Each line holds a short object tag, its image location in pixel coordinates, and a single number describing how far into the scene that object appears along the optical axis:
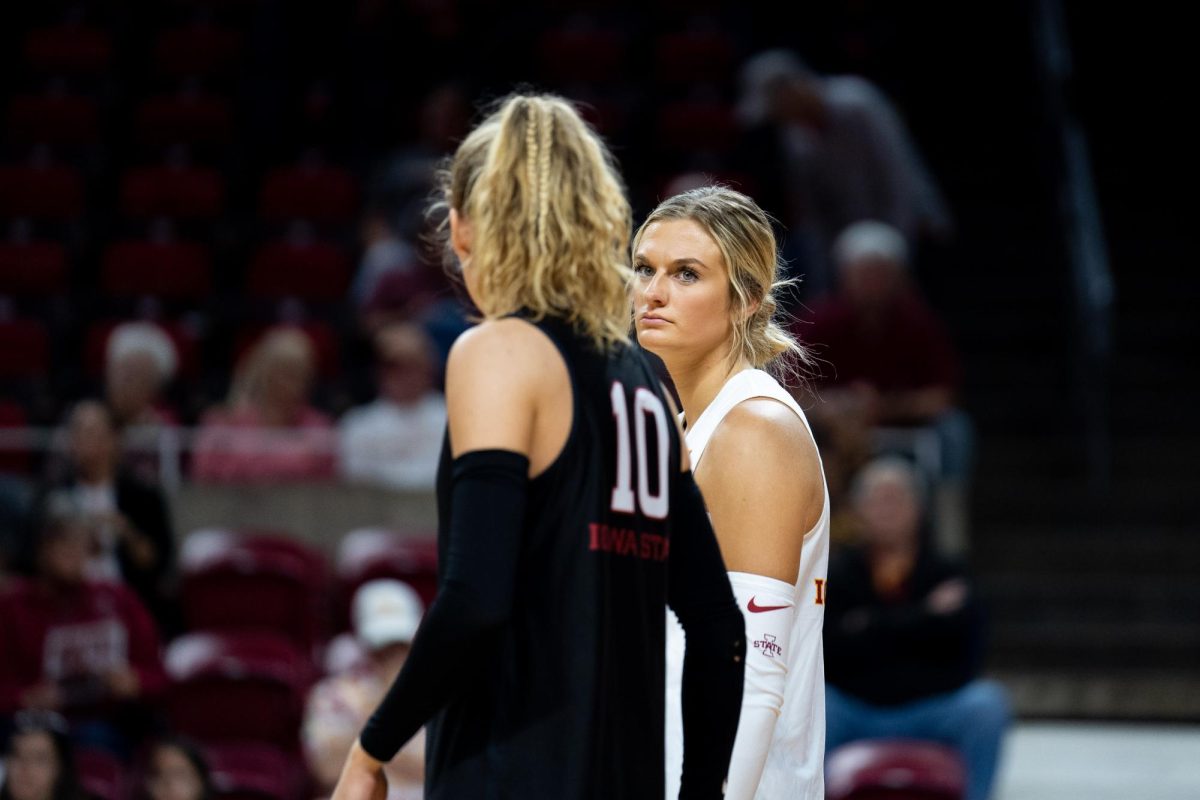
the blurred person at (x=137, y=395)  15.55
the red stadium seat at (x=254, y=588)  14.24
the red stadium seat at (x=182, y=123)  21.83
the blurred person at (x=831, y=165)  17.95
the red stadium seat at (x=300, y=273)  19.77
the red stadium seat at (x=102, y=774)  12.11
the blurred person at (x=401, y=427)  15.34
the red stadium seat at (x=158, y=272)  19.56
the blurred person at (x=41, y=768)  11.31
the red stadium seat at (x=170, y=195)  20.84
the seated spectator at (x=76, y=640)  13.11
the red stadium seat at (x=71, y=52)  22.87
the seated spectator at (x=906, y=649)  12.23
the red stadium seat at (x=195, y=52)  22.77
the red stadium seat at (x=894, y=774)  11.08
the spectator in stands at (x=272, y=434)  15.48
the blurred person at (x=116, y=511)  14.31
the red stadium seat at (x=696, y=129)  21.67
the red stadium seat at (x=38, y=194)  20.70
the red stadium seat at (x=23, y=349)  18.67
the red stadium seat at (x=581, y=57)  23.00
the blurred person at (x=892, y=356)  15.49
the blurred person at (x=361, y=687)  12.02
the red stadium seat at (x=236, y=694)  13.15
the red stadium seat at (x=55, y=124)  21.73
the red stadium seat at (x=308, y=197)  20.98
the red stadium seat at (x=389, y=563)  14.04
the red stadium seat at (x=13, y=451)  16.11
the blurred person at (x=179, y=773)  11.55
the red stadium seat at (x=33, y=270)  19.72
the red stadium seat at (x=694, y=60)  22.94
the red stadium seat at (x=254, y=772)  12.30
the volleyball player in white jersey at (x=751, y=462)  5.10
